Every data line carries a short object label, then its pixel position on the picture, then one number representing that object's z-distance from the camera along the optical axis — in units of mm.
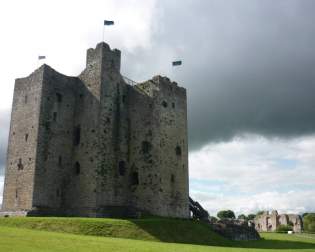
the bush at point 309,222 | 66981
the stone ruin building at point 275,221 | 64914
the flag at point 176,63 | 36940
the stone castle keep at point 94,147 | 29724
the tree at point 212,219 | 35078
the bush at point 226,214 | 85905
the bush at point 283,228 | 61125
